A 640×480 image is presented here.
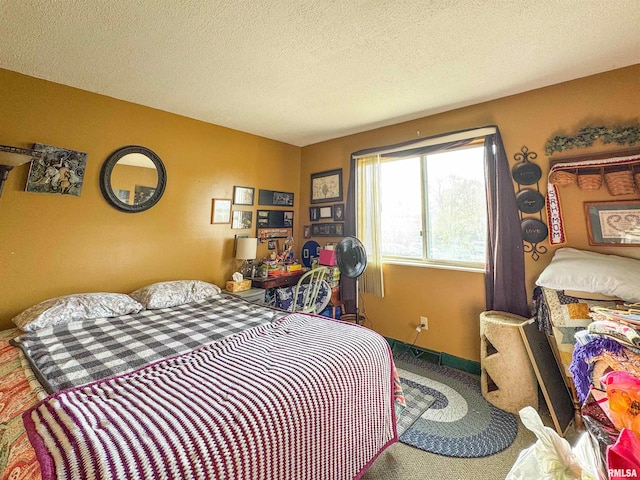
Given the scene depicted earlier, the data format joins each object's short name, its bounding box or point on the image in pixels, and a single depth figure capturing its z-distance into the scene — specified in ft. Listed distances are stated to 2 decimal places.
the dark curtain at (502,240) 7.25
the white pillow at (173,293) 7.33
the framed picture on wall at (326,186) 11.27
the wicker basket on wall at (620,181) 5.91
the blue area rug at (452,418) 5.46
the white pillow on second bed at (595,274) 5.08
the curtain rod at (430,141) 7.66
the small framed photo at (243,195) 10.41
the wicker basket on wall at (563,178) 6.49
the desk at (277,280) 9.62
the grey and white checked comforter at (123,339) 4.19
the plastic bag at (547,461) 2.25
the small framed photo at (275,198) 11.27
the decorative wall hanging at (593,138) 5.96
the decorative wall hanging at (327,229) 11.22
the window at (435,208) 8.31
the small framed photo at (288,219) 12.19
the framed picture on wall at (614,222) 5.88
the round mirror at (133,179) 7.59
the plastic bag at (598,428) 2.32
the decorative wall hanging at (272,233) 11.28
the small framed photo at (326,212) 11.51
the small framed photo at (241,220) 10.43
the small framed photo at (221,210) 9.82
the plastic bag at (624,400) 2.36
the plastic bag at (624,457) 1.86
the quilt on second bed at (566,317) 5.37
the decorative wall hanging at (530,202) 7.03
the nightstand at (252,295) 8.81
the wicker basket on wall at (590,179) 6.22
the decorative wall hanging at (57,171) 6.55
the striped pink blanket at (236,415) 2.51
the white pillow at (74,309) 5.65
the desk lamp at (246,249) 9.86
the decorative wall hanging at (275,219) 11.27
